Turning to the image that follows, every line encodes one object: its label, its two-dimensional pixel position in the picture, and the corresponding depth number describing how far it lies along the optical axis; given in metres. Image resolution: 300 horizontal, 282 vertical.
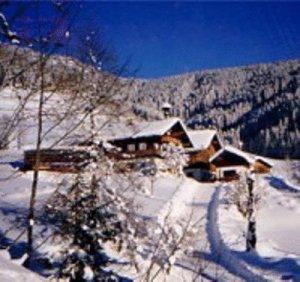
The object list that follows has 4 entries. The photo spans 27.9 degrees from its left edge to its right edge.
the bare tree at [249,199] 26.77
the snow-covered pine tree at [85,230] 13.28
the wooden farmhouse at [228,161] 72.38
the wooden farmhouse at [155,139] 59.44
